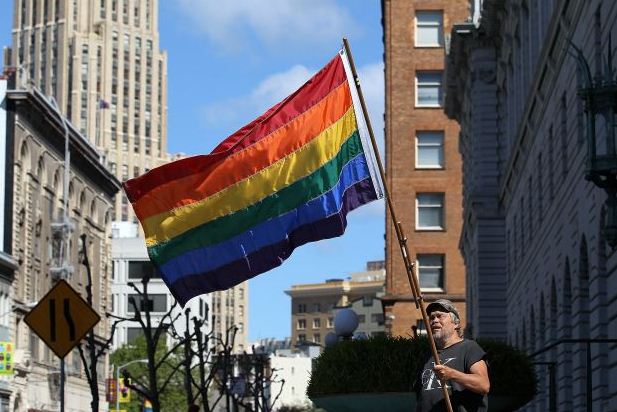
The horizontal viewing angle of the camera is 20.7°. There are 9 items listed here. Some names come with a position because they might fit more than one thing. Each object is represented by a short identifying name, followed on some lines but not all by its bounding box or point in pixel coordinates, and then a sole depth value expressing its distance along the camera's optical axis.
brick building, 89.00
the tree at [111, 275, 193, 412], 41.81
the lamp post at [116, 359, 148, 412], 116.62
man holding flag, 12.23
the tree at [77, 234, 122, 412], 34.62
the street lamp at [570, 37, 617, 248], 20.81
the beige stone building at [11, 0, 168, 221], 95.62
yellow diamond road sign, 23.94
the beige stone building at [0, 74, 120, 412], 92.94
